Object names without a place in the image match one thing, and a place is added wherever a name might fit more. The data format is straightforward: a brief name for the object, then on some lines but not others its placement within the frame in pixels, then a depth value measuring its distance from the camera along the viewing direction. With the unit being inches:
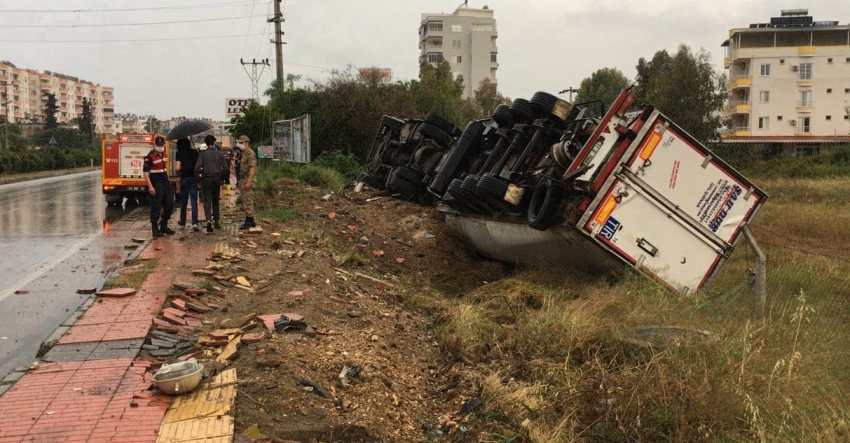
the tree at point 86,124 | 3710.1
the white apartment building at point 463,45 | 4037.9
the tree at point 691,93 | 1750.7
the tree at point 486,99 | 2652.6
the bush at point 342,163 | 970.1
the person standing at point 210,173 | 503.5
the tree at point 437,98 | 1274.6
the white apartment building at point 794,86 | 2524.6
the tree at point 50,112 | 3245.6
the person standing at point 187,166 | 530.3
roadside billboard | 1004.6
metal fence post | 259.0
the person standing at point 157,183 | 497.7
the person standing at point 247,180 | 497.4
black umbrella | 515.0
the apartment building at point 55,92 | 5428.2
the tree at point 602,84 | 3088.1
